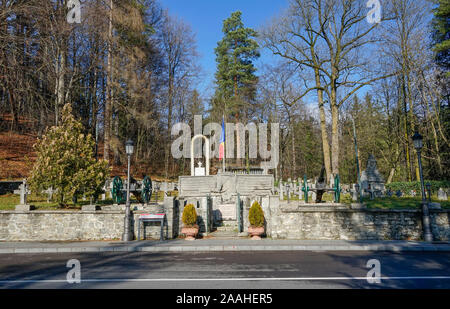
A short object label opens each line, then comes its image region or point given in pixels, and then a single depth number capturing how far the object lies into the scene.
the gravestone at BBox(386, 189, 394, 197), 21.62
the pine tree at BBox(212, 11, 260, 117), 40.16
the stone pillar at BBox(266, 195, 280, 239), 13.14
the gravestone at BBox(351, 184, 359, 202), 17.76
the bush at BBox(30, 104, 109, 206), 14.65
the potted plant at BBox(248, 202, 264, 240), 12.87
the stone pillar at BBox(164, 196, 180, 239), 13.38
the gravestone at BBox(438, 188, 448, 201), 19.69
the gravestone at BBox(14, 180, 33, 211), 15.97
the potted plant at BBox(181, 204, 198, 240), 12.85
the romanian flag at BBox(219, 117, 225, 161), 27.59
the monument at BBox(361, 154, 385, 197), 22.28
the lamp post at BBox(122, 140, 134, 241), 12.74
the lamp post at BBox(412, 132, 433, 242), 11.91
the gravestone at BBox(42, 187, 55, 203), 15.26
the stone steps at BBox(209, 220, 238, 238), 13.83
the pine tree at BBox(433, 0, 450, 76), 26.64
